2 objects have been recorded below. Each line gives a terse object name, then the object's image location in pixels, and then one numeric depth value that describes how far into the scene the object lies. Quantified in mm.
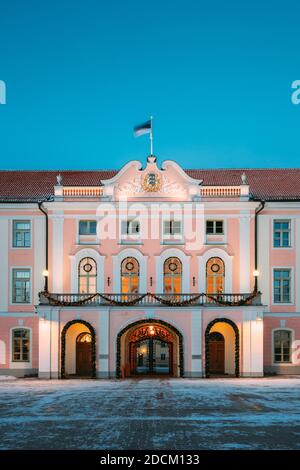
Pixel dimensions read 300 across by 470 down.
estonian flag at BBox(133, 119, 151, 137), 40000
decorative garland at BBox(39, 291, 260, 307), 37844
